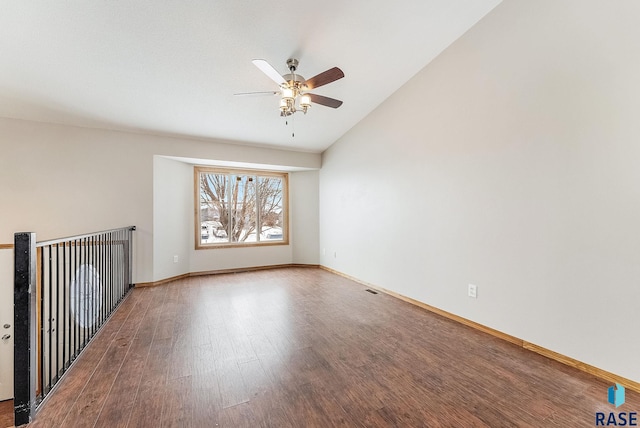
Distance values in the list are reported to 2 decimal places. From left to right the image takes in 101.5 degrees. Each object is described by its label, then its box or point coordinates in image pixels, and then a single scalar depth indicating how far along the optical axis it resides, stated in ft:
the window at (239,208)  17.43
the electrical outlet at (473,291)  9.00
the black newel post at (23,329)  4.77
